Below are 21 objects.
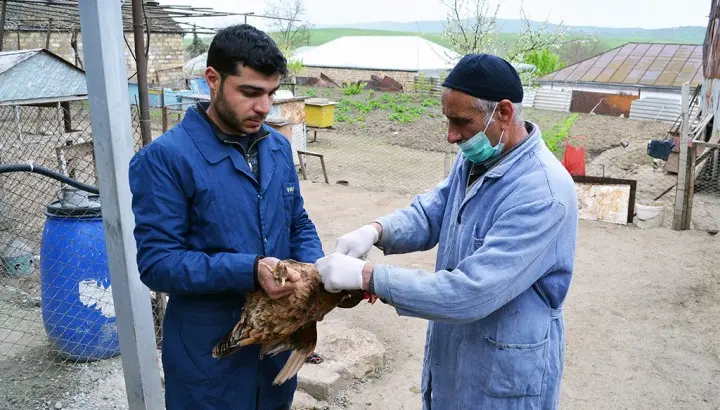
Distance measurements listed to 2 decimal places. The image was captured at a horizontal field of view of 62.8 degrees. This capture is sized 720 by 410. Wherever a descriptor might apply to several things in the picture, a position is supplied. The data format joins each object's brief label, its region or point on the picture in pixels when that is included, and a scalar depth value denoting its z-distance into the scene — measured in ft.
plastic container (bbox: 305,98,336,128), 60.95
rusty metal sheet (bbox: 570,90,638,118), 81.41
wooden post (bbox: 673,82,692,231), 29.25
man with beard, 6.77
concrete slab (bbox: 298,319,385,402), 14.25
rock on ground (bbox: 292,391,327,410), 13.39
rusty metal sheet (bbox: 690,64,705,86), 84.91
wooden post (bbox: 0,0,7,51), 23.92
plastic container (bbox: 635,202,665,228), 31.17
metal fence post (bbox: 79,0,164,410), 7.89
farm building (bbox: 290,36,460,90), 121.29
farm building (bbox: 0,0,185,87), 39.68
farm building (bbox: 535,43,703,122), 78.59
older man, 6.54
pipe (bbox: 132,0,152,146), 12.36
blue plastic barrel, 13.16
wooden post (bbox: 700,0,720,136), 52.34
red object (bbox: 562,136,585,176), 37.11
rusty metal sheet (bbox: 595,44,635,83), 94.73
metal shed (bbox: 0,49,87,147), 19.63
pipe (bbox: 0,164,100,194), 11.22
